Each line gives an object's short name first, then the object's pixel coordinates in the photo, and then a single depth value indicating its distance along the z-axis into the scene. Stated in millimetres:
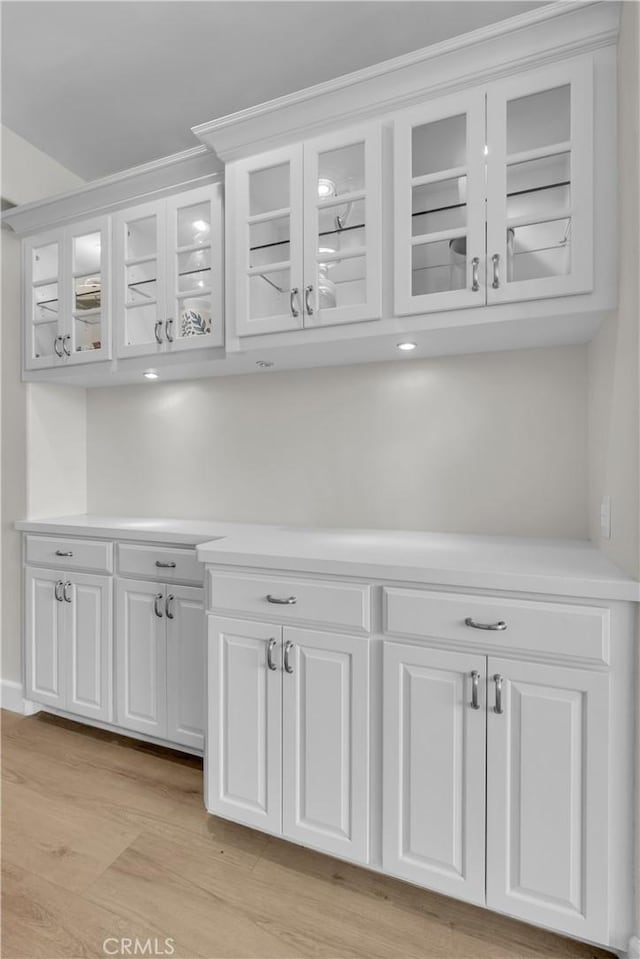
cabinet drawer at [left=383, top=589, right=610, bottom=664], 1181
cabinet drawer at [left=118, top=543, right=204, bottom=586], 2039
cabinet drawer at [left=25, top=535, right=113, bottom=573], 2248
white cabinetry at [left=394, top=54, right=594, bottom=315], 1371
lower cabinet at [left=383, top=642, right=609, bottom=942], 1190
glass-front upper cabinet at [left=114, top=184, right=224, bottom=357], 2006
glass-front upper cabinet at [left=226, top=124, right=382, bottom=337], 1640
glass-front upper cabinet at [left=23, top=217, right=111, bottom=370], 2307
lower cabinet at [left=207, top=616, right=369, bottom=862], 1438
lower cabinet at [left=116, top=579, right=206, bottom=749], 2035
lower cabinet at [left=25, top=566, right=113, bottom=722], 2256
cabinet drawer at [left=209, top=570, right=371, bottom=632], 1435
